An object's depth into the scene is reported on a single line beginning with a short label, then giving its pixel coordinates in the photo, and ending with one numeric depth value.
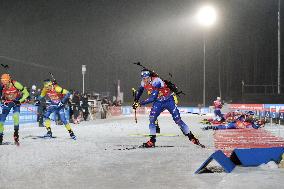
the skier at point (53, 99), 17.56
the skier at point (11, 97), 15.43
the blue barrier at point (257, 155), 9.50
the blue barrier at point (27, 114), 28.92
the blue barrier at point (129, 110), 54.28
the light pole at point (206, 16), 43.62
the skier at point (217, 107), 27.48
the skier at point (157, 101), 13.91
